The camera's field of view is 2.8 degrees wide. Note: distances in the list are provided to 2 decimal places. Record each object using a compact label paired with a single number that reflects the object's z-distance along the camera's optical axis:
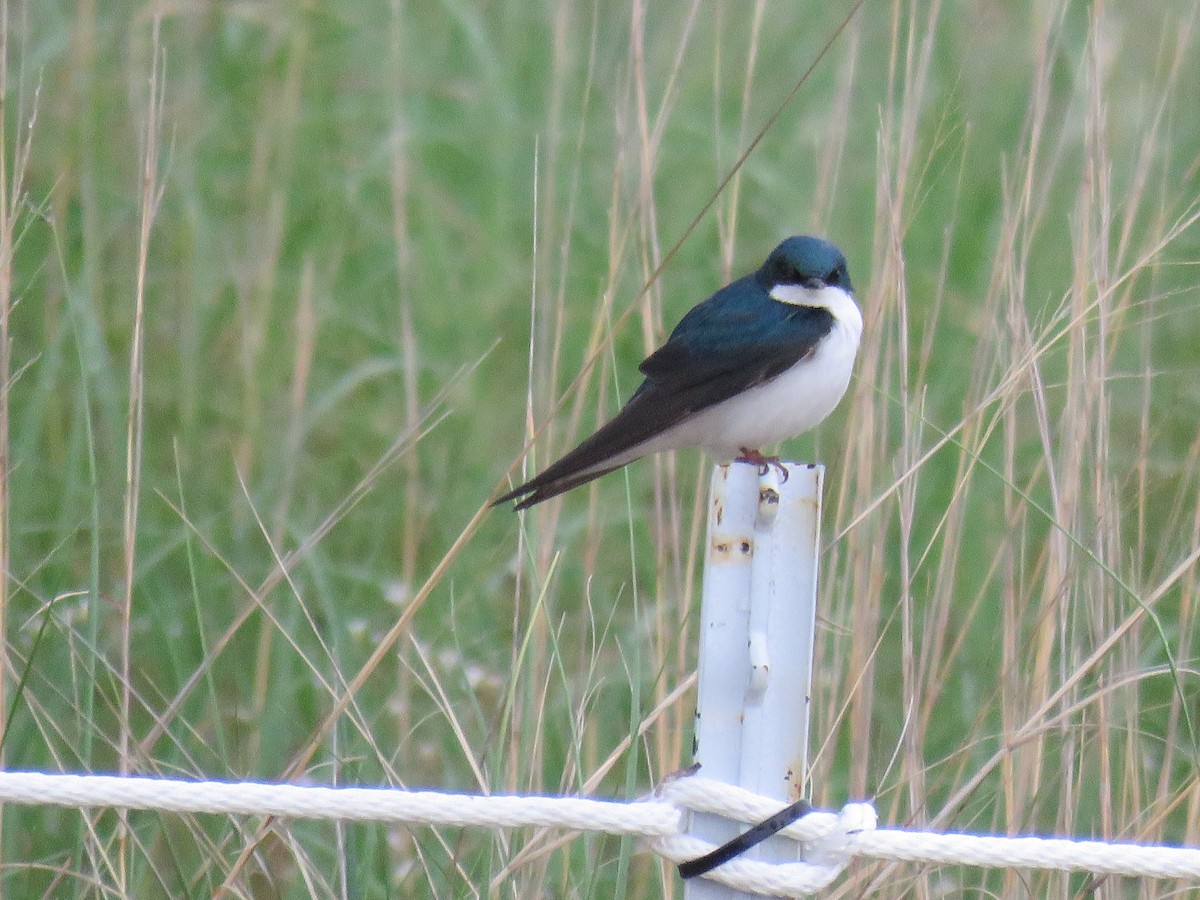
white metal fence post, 7.94
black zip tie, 7.94
